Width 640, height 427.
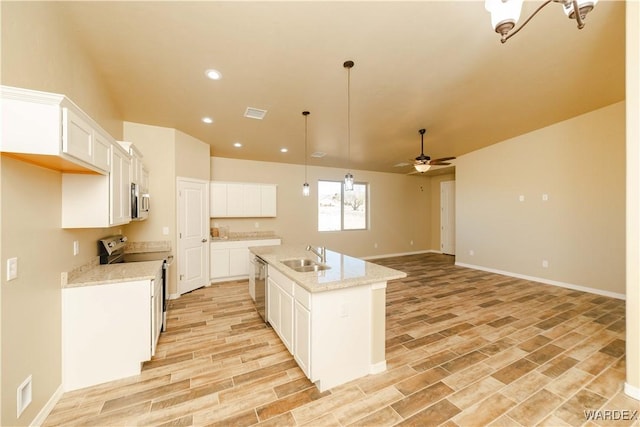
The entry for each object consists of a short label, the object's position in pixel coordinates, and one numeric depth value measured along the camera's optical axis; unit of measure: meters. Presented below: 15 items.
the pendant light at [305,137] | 3.87
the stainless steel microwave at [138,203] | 2.91
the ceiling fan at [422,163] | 4.36
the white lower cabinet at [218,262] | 5.04
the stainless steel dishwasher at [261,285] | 3.12
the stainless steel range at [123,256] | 2.85
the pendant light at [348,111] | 2.77
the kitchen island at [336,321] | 2.03
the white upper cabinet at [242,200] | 5.27
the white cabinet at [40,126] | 1.36
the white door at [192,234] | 4.40
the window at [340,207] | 7.08
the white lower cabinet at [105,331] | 2.07
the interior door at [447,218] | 8.14
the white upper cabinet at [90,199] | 2.11
